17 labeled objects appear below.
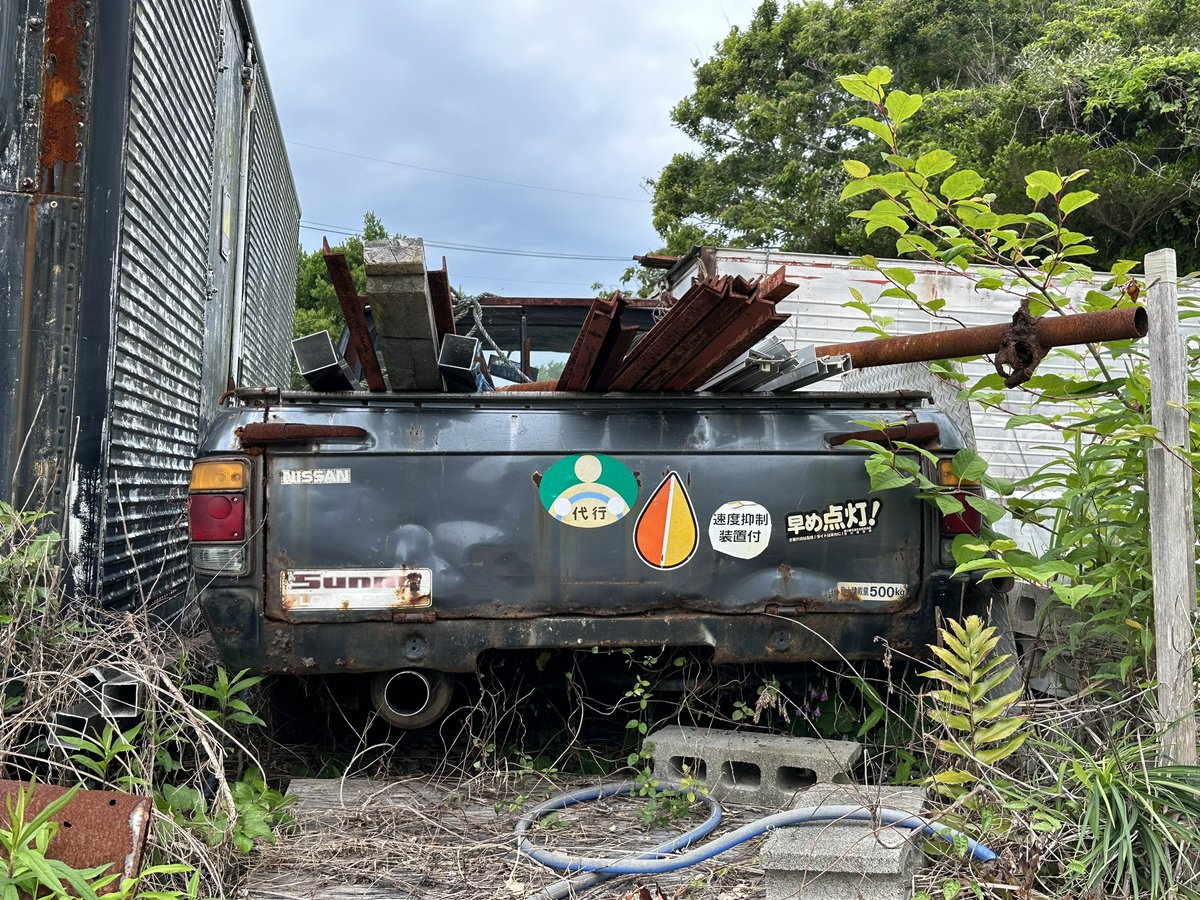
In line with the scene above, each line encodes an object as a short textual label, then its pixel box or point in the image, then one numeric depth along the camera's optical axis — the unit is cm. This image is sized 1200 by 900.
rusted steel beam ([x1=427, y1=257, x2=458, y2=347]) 385
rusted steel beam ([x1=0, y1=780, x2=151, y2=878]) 262
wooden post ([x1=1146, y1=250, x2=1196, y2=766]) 293
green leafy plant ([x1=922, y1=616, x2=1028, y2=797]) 293
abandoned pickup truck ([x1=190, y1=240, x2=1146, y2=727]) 359
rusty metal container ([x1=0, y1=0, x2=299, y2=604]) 420
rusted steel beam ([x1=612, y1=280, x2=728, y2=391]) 340
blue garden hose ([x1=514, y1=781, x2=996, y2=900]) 285
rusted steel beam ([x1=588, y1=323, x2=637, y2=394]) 365
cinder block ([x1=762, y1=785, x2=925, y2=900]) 264
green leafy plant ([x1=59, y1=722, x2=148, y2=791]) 307
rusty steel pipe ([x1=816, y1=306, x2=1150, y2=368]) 325
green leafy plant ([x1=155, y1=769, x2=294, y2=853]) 303
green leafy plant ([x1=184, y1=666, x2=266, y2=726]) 349
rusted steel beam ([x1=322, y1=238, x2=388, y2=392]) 371
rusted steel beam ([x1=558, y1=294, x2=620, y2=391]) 355
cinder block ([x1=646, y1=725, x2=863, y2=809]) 358
